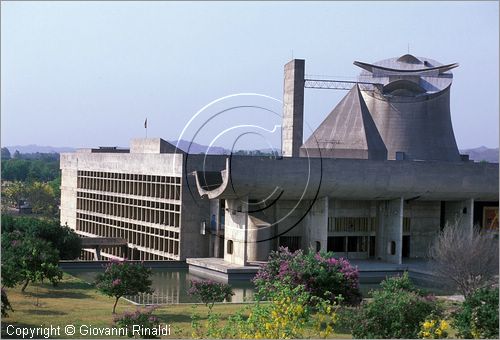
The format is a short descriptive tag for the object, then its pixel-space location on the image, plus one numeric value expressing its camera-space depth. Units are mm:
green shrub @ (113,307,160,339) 20203
